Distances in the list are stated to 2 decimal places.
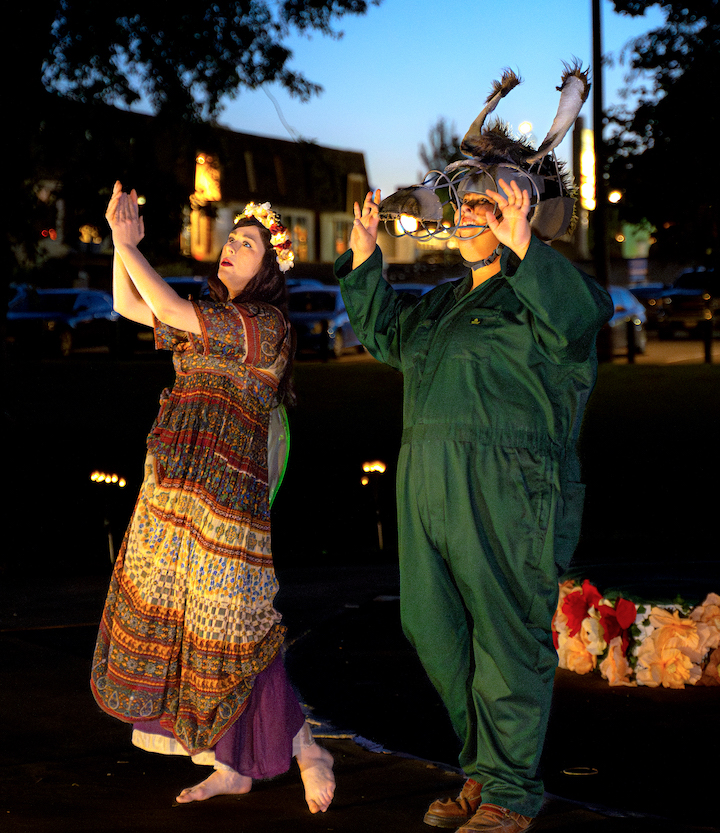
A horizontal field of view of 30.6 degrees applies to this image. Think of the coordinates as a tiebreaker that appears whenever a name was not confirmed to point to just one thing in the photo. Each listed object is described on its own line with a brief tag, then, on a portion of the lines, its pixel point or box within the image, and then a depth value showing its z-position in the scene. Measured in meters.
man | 3.65
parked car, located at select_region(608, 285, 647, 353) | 26.62
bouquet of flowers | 5.46
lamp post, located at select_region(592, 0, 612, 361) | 21.00
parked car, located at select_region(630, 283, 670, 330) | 36.14
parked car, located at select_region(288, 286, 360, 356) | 27.58
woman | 3.95
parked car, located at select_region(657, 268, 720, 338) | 32.44
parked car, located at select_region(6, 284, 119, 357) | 27.23
